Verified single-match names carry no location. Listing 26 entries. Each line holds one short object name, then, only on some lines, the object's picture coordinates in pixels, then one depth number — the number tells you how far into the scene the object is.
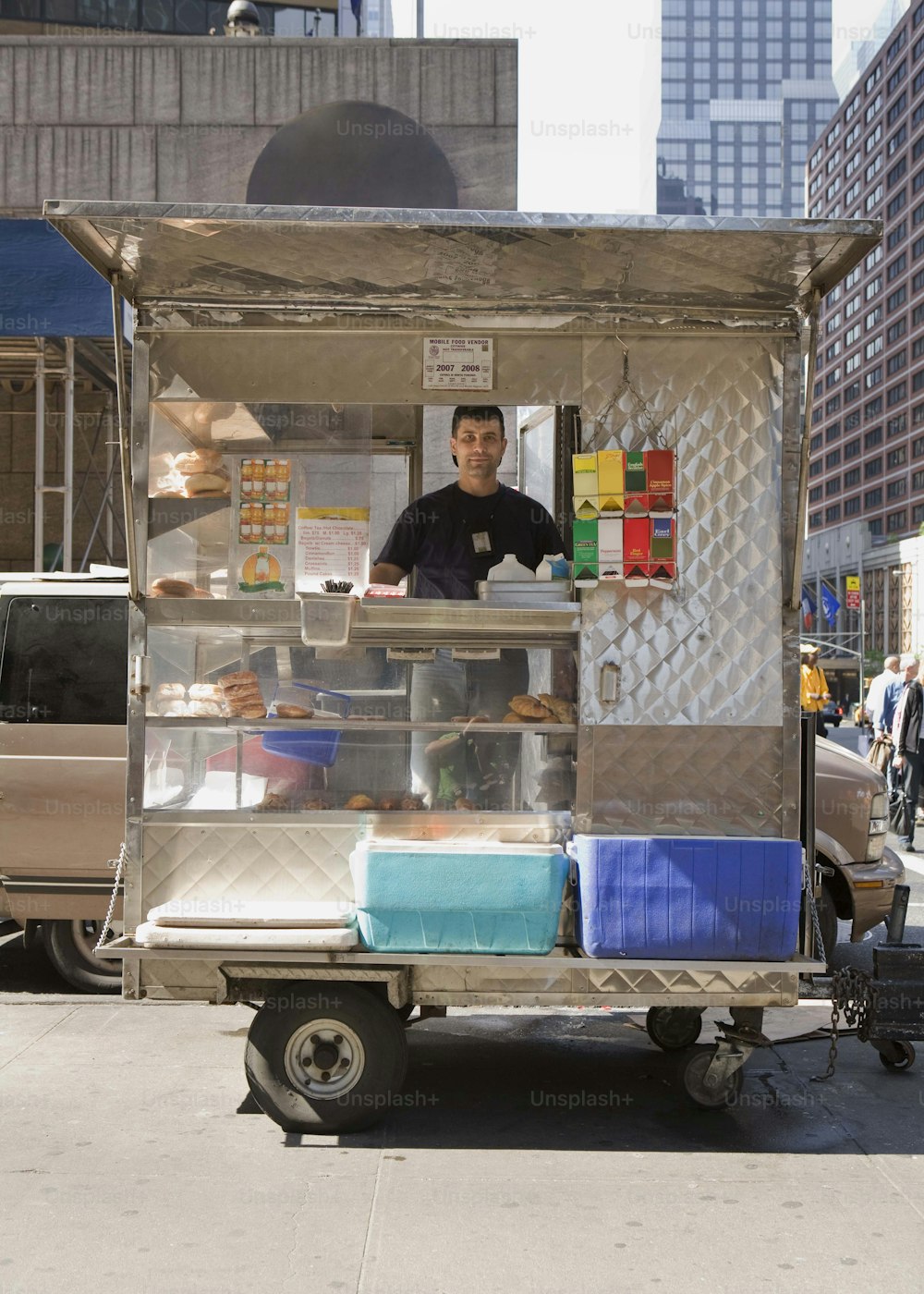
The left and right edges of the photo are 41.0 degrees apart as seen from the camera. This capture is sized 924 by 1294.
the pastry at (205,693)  5.26
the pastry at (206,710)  5.21
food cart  4.77
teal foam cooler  4.75
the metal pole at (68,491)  12.48
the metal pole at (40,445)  12.62
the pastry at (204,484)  5.32
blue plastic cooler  4.82
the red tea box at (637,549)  5.09
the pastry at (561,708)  5.17
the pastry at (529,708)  5.25
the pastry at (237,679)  5.30
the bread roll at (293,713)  5.27
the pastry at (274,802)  5.22
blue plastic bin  5.34
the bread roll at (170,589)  5.13
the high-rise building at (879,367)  104.12
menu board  5.32
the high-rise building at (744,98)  181.00
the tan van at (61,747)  6.76
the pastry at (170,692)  5.18
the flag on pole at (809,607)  94.85
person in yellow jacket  16.14
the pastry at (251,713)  5.23
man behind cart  5.41
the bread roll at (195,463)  5.36
